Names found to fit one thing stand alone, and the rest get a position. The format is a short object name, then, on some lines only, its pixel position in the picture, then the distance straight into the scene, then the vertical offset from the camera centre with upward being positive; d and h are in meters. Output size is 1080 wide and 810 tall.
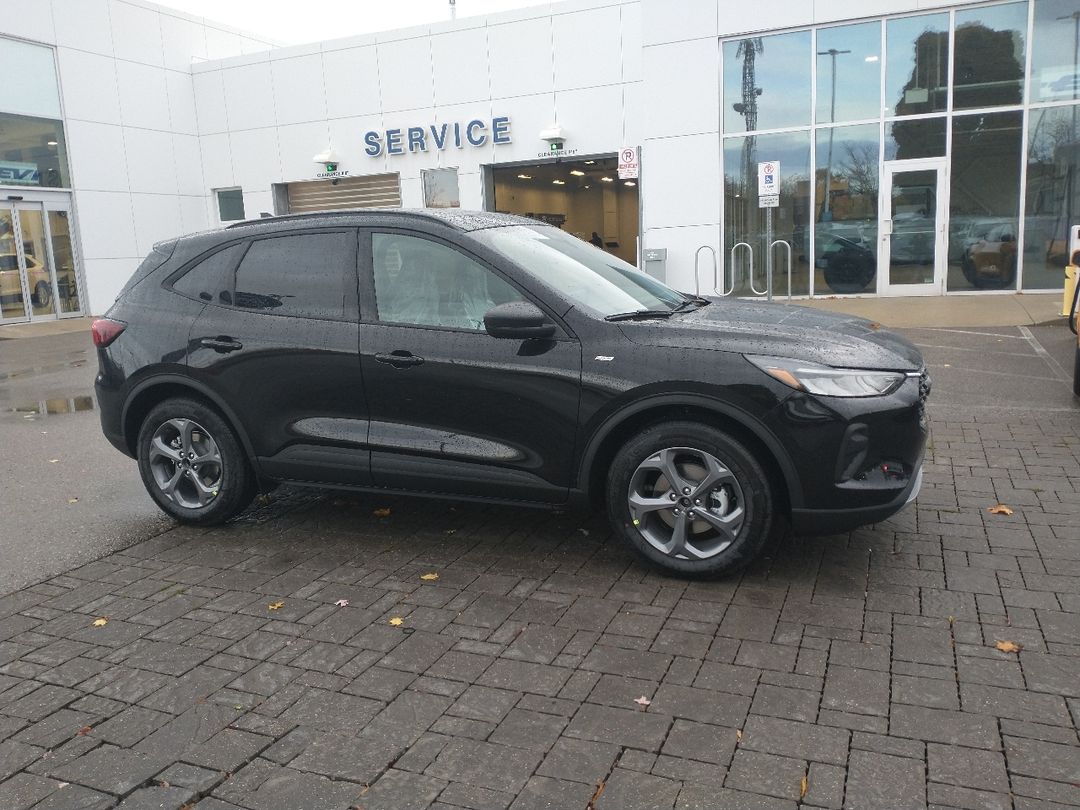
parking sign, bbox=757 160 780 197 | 14.79 +0.99
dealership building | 17.45 +2.66
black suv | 4.19 -0.65
